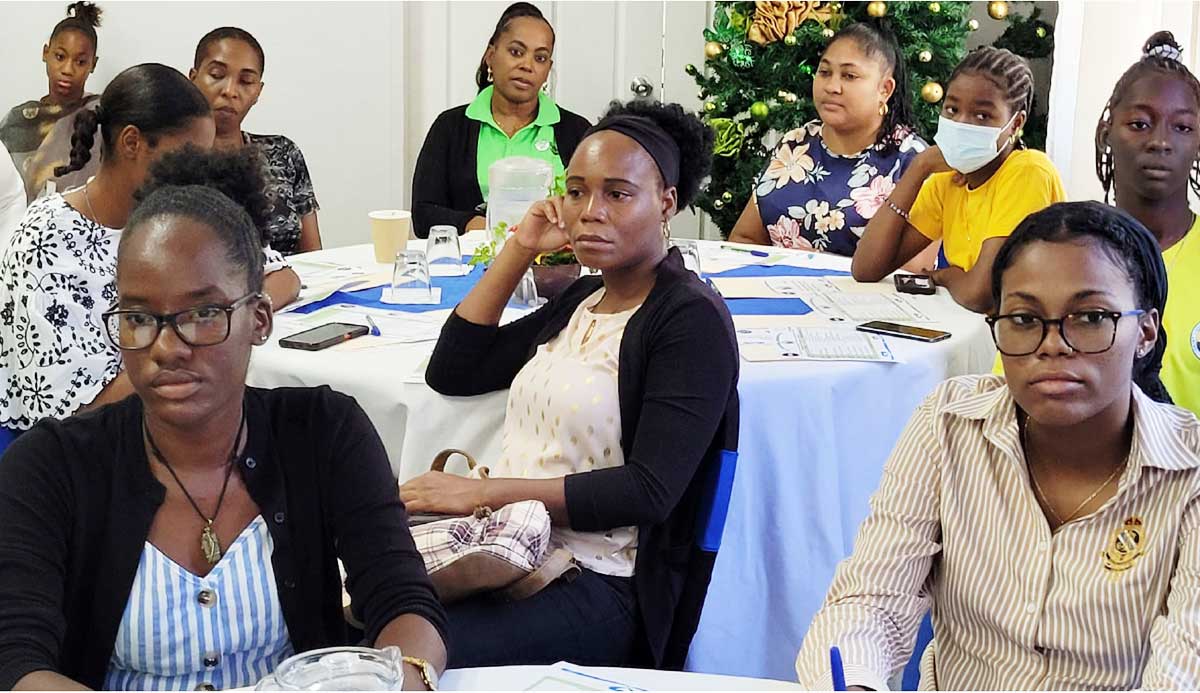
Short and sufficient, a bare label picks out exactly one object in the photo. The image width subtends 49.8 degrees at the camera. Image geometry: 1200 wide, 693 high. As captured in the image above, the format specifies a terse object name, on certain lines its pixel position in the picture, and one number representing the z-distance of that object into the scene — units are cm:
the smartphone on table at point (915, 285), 340
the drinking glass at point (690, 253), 328
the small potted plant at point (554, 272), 320
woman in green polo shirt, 468
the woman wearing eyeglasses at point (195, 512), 148
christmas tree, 514
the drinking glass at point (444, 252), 354
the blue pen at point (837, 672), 133
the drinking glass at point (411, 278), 320
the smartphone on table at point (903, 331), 289
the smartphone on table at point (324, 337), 272
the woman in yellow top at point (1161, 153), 233
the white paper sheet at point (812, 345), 272
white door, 611
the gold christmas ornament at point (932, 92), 510
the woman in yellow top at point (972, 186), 321
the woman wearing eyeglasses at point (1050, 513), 146
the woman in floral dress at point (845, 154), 417
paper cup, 358
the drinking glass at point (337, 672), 115
